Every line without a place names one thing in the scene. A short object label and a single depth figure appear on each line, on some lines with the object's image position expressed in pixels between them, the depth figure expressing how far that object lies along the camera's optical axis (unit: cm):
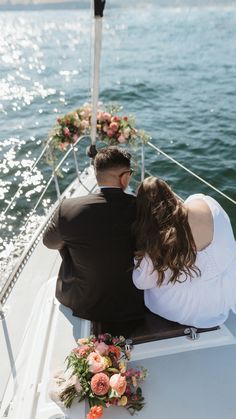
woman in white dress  184
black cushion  209
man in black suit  194
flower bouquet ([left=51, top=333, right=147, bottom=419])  165
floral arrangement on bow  362
